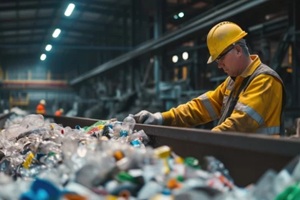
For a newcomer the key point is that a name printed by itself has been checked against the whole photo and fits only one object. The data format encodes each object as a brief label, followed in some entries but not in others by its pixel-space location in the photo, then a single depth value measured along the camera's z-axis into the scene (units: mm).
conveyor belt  1453
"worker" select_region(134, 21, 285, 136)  2338
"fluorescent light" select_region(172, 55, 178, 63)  12206
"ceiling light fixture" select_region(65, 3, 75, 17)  12464
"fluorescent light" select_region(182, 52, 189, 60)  11480
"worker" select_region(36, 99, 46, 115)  15030
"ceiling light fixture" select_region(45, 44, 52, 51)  16422
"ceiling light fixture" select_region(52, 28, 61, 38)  17114
